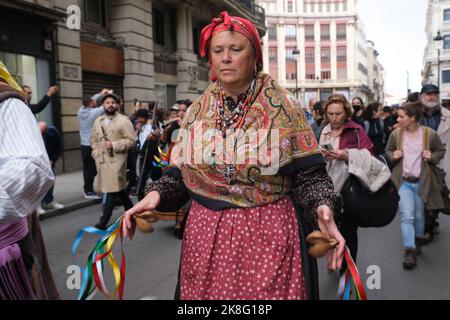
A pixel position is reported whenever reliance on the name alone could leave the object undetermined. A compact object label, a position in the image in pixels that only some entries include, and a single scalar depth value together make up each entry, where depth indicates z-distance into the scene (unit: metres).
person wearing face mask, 9.58
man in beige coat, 7.19
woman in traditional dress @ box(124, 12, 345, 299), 2.12
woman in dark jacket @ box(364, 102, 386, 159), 10.16
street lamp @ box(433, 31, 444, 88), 24.57
